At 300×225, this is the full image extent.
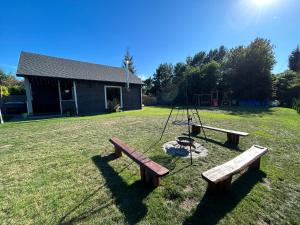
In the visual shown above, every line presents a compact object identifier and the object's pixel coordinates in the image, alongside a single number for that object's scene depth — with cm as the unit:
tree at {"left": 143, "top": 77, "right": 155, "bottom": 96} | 3381
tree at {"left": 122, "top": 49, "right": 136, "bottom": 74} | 3794
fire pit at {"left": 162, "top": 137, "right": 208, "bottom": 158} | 361
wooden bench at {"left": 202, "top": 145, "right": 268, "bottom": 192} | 200
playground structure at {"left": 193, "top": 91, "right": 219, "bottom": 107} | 2045
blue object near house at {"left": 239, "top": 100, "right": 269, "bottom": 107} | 1873
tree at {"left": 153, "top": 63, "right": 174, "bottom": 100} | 3256
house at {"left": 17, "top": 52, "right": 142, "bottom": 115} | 1045
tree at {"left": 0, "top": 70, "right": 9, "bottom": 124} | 1000
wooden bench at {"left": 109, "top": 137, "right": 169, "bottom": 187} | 211
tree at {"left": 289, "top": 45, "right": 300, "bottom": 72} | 3155
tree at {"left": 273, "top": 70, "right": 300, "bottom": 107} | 1862
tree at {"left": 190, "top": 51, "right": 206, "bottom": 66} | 3469
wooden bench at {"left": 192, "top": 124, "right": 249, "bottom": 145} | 435
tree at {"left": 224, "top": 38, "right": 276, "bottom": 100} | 1781
